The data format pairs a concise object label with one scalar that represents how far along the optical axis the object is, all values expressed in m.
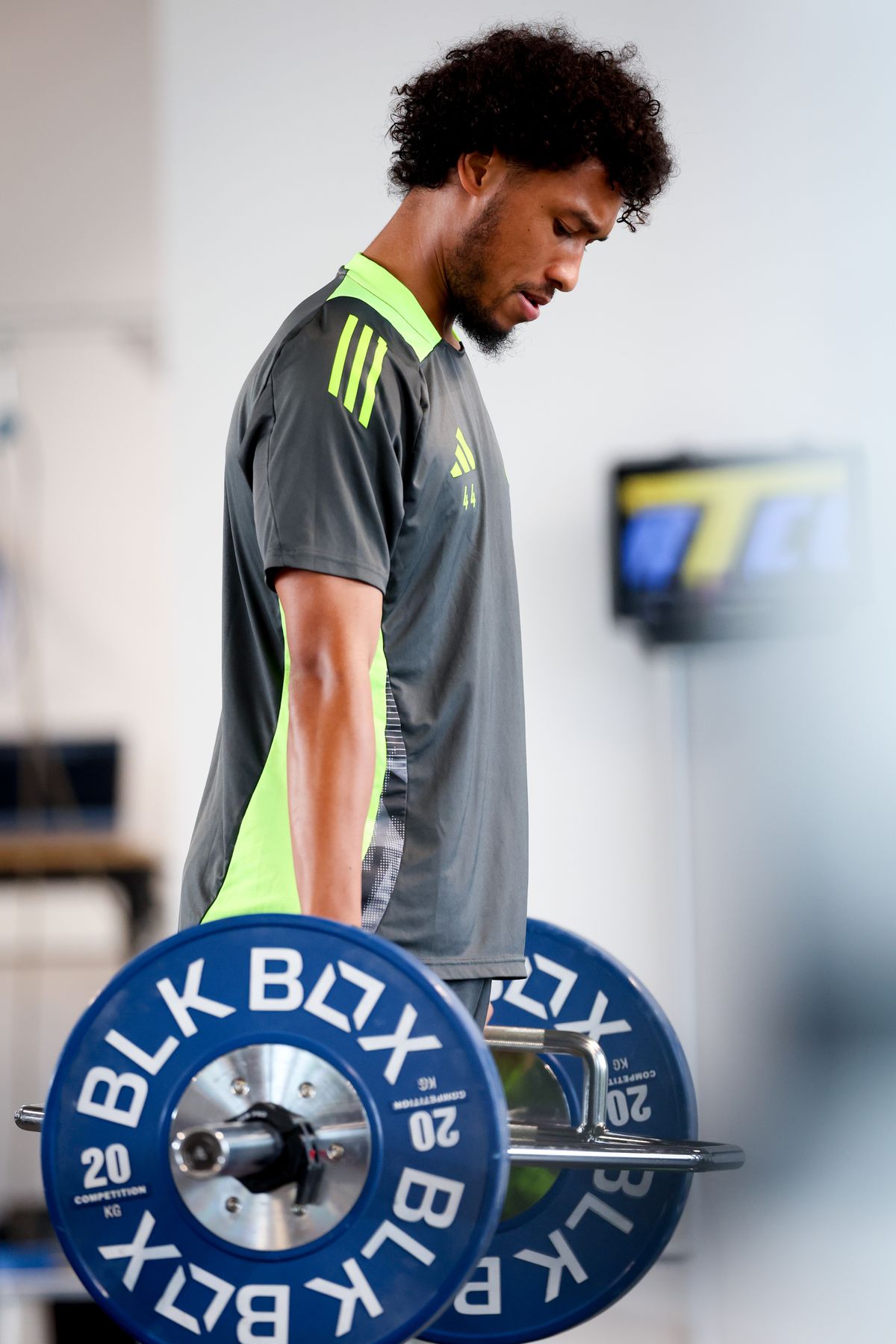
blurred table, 12.93
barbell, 5.19
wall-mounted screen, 8.10
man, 5.33
